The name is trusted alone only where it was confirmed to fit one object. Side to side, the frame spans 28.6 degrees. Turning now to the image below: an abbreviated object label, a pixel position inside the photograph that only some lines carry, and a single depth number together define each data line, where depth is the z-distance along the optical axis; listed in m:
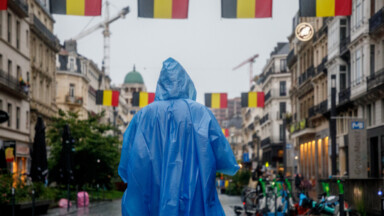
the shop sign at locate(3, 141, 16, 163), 30.16
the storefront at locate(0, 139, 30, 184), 48.80
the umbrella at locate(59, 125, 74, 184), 30.17
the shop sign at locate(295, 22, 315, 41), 25.64
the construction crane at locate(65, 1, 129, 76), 151.38
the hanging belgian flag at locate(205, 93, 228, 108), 40.19
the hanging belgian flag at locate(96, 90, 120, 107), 40.96
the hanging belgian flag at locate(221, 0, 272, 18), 16.42
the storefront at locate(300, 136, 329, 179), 55.19
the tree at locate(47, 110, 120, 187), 41.34
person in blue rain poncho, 6.54
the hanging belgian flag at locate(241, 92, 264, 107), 41.84
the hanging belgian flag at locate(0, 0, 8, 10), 17.58
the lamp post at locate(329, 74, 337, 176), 26.60
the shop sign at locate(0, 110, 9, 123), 15.78
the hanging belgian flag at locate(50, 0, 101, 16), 16.50
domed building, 169.88
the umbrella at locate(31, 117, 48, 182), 25.45
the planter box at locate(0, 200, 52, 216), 18.42
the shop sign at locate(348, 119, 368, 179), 25.16
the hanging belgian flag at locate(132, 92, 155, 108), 39.63
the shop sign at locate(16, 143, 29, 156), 49.38
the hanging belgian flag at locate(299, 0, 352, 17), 16.23
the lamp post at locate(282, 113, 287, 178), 52.08
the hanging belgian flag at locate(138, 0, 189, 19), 16.41
